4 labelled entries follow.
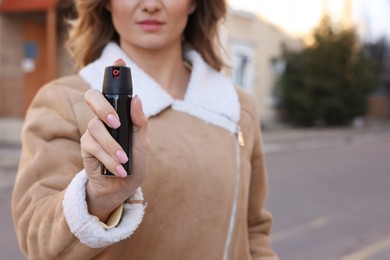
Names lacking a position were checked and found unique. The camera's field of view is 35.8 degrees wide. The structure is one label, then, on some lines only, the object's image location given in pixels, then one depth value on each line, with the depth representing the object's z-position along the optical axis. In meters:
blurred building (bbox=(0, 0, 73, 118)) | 15.15
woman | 1.18
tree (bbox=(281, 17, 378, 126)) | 20.17
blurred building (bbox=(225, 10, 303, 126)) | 19.27
